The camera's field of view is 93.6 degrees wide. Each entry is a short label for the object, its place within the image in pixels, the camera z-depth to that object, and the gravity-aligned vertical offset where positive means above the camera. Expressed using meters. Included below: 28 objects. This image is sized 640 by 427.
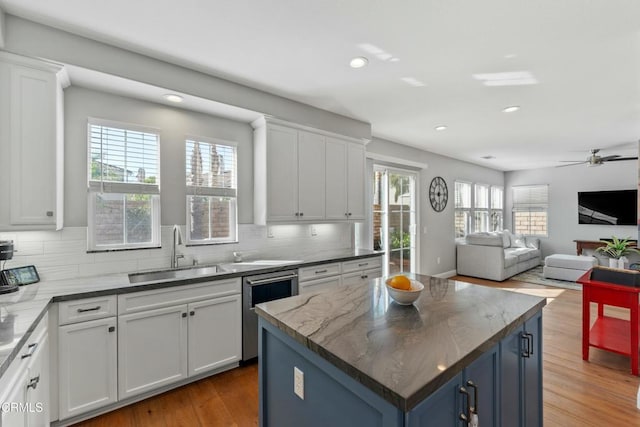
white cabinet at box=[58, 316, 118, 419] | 1.92 -1.03
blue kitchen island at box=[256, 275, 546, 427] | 0.98 -0.54
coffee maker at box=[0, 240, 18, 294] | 1.81 -0.26
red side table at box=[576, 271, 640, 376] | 2.60 -1.08
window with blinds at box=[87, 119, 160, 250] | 2.50 +0.23
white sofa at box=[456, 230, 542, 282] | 5.91 -0.94
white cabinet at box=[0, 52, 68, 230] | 1.91 +0.46
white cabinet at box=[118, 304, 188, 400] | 2.14 -1.03
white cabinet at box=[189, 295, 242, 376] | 2.44 -1.03
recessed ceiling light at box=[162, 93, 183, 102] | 2.62 +1.02
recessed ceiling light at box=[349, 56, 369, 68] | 2.41 +1.23
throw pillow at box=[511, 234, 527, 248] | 7.32 -0.73
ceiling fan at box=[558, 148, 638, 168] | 4.93 +0.90
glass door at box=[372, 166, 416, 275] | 4.91 -0.09
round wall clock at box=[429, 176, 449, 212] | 5.95 +0.37
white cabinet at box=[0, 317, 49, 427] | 1.20 -0.81
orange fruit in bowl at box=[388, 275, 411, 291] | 1.64 -0.39
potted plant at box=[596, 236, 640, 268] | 4.51 -0.61
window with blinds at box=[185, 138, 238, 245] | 2.99 +0.22
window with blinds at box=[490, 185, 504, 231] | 8.07 +0.11
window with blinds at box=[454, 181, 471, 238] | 6.68 +0.09
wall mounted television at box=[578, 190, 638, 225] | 6.61 +0.12
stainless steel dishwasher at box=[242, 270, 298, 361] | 2.71 -0.78
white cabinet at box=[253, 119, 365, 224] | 3.20 +0.43
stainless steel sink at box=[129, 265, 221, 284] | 2.60 -0.57
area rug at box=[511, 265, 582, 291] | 5.58 -1.36
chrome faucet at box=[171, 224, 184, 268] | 2.78 -0.30
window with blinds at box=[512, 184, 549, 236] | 7.91 +0.08
